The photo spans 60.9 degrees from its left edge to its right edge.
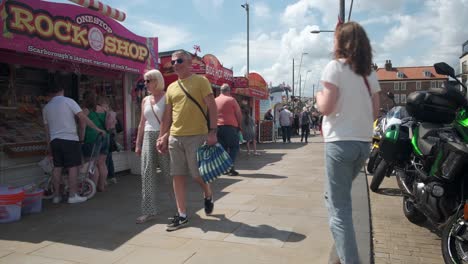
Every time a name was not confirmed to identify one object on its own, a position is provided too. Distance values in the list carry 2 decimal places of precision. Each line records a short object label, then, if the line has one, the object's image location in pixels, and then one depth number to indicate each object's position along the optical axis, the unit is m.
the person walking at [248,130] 12.18
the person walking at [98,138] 6.55
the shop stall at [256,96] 14.78
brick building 85.38
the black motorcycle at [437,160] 3.21
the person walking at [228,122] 7.96
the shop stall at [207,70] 9.66
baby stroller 6.12
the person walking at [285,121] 17.25
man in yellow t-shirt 4.43
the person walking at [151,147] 4.72
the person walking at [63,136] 5.68
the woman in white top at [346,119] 2.84
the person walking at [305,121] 18.27
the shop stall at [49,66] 5.63
